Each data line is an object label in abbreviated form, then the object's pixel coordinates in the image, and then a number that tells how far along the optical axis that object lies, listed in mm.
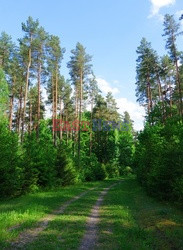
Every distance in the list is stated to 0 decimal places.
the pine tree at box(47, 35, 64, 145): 28894
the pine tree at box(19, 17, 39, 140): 25109
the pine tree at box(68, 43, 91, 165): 34906
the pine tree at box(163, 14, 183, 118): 27562
